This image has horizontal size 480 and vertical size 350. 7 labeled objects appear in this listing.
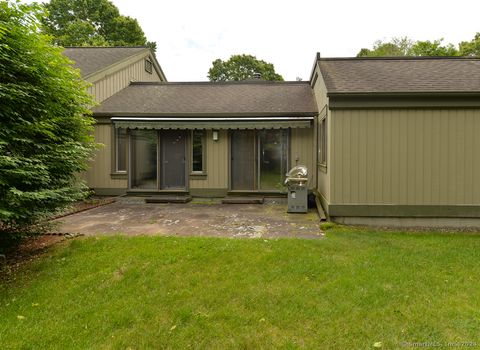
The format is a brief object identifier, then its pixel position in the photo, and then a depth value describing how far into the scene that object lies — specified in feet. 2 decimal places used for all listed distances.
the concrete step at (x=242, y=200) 31.48
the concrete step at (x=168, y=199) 31.78
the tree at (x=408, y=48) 85.82
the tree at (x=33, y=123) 13.78
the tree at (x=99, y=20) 100.07
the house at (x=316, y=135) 21.26
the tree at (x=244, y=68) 138.00
